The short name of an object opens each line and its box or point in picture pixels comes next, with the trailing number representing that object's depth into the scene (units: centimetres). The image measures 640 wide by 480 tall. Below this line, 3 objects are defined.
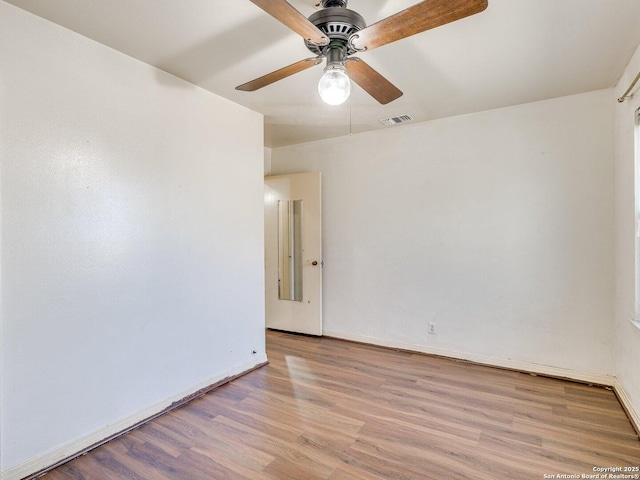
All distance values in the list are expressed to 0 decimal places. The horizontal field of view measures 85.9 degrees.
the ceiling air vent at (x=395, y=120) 351
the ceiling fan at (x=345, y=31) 126
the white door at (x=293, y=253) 430
